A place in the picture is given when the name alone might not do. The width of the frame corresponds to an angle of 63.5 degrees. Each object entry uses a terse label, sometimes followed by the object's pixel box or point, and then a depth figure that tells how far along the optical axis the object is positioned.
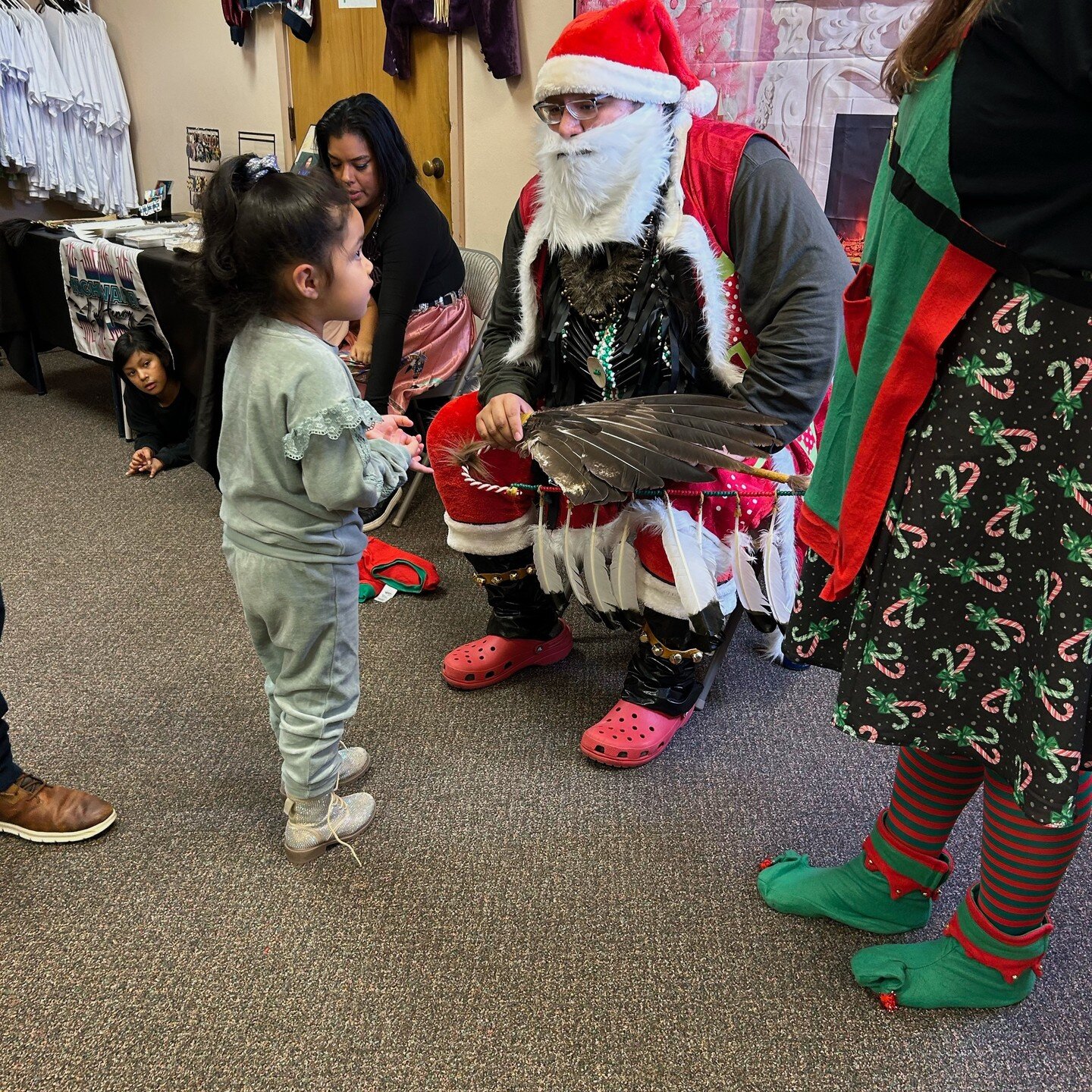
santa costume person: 1.44
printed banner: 3.04
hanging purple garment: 2.90
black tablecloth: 2.40
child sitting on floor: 2.99
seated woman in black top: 2.25
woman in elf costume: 0.77
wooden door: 3.25
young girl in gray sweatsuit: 1.16
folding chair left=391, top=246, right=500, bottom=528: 2.63
